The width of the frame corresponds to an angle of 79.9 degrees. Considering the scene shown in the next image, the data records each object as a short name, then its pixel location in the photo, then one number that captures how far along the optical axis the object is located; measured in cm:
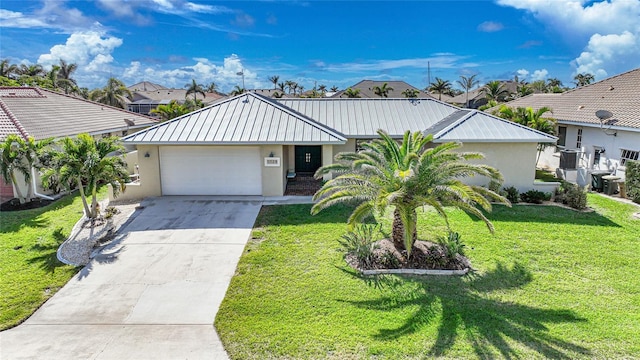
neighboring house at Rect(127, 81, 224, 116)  6550
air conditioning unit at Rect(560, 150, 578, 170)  1936
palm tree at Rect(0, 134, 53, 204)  1413
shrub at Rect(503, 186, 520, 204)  1573
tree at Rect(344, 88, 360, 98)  5912
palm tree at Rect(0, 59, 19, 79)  4581
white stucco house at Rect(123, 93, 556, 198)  1567
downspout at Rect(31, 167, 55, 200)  1617
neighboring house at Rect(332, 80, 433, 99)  6562
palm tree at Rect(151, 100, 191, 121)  3319
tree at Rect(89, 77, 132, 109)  4906
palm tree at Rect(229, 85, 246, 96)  6511
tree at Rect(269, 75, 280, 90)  8133
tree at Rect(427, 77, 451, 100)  6550
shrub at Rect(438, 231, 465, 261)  979
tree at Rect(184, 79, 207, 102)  5938
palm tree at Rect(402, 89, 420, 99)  6297
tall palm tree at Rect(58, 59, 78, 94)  4978
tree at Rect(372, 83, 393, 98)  6297
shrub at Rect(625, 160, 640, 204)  1548
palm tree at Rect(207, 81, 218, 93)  7416
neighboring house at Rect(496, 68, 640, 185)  1745
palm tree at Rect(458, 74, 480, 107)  6550
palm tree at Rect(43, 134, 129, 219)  1184
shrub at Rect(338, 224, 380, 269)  976
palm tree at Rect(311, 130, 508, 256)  918
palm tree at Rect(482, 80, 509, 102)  5700
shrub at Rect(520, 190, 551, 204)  1565
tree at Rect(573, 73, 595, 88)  7896
